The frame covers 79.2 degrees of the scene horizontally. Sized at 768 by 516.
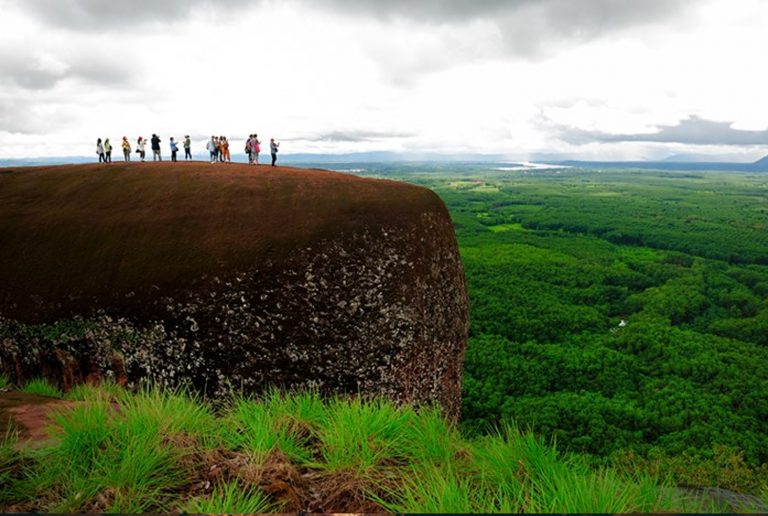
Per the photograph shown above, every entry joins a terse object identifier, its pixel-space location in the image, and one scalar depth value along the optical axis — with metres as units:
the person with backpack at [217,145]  22.59
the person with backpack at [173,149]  22.20
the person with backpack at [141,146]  22.84
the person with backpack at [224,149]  22.96
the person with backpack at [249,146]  21.55
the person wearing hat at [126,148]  22.60
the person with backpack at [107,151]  22.88
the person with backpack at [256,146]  21.64
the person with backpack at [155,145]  23.07
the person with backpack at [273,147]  21.05
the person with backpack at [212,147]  22.23
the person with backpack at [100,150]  22.59
